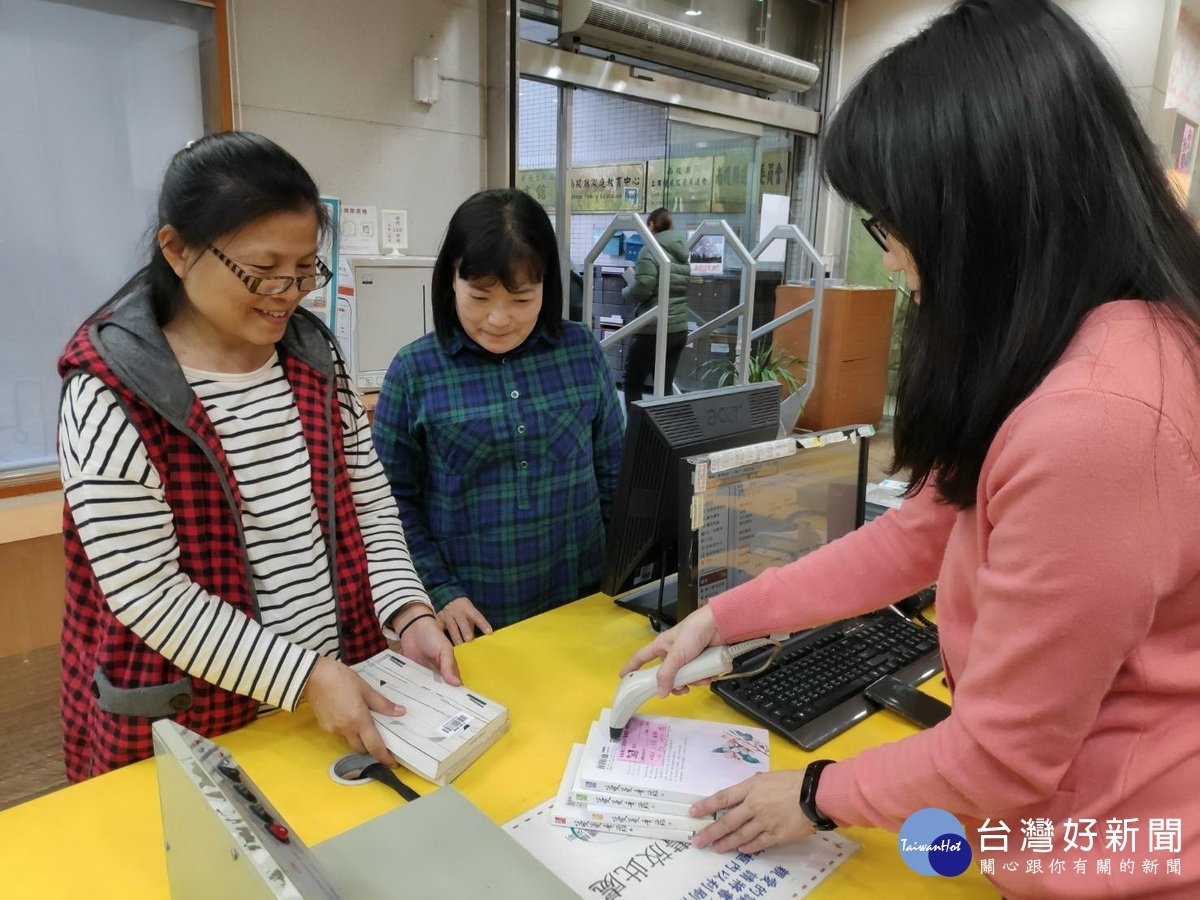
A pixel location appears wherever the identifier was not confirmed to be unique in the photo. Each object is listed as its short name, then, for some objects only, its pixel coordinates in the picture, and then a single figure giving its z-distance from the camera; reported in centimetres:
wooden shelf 544
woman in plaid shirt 156
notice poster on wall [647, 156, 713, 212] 496
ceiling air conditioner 392
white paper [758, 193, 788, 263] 575
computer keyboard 110
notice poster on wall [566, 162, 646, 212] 479
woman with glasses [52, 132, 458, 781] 96
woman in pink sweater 57
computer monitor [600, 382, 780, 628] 132
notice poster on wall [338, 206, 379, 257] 327
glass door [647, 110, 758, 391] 500
